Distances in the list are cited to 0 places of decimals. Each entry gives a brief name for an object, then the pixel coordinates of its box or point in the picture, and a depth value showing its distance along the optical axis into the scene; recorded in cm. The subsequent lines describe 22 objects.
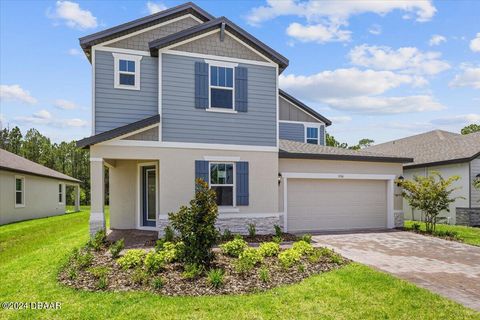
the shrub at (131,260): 758
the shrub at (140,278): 671
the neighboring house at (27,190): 1808
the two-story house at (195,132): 1141
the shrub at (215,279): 657
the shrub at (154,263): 720
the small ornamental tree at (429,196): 1341
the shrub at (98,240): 956
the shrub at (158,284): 648
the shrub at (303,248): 876
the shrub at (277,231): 1160
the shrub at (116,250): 852
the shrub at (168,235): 1020
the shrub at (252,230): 1174
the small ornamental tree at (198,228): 752
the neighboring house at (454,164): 1698
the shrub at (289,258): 783
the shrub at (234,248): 866
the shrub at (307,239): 1022
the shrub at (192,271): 689
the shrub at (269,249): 864
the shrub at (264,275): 687
